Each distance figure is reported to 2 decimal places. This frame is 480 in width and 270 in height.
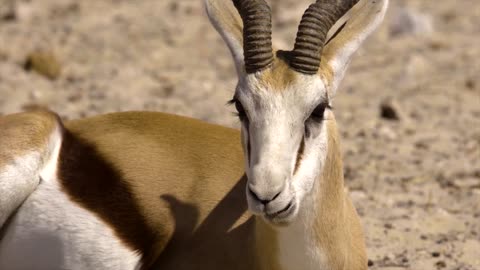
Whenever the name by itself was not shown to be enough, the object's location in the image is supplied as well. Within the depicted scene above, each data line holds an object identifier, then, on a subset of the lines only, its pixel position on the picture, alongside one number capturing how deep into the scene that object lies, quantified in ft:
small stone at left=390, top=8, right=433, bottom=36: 82.33
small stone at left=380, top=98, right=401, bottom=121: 63.93
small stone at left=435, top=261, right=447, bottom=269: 43.11
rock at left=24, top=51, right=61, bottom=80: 71.41
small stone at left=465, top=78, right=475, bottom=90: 68.54
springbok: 33.09
